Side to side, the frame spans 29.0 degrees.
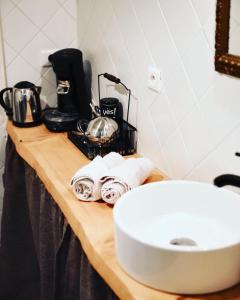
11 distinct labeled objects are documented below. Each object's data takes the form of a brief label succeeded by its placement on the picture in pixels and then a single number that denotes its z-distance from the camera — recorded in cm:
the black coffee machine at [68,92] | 186
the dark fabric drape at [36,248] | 133
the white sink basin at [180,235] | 91
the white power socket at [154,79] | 145
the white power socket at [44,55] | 203
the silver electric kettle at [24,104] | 188
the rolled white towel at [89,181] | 131
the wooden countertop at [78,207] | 98
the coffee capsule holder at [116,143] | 162
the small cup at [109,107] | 171
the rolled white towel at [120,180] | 128
